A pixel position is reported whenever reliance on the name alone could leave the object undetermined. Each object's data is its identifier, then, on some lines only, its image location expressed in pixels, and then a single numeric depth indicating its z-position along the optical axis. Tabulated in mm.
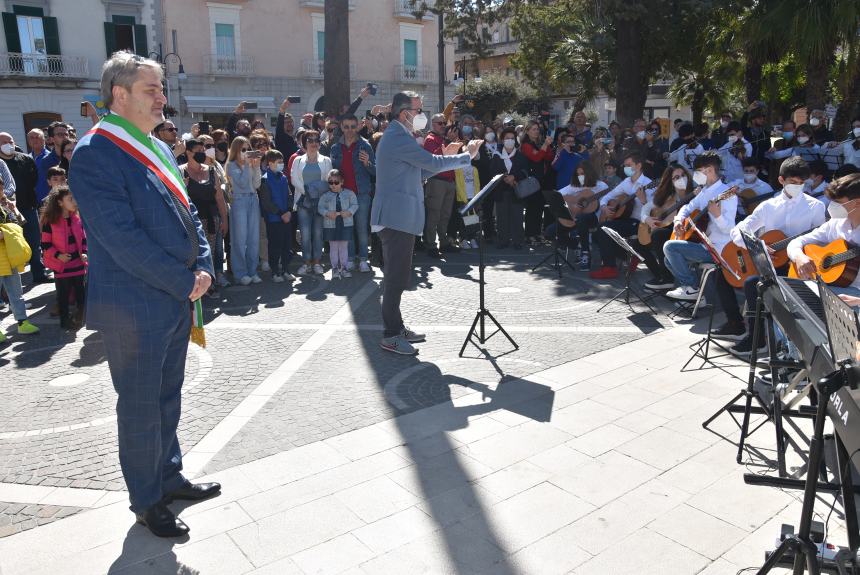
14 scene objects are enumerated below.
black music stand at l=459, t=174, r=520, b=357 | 5789
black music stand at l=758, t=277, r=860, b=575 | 2330
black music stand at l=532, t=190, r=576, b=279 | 9938
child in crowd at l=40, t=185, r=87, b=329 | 7344
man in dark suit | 3170
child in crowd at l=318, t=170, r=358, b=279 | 9711
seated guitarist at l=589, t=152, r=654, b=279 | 9367
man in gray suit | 6160
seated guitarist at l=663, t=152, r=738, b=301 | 6969
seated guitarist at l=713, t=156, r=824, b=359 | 6242
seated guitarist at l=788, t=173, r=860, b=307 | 5117
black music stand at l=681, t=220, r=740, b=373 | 5994
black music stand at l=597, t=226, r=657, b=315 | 7361
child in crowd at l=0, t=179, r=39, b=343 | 7264
